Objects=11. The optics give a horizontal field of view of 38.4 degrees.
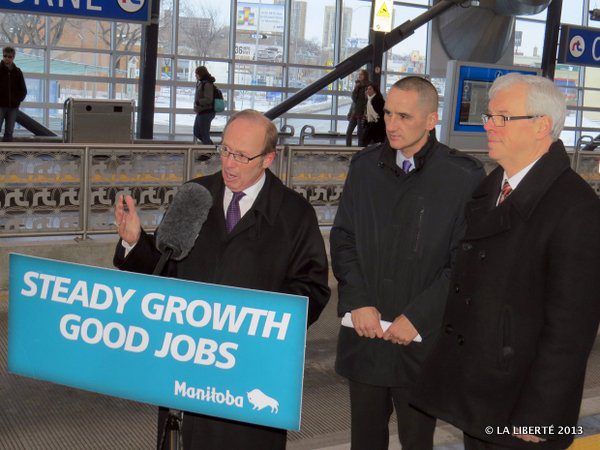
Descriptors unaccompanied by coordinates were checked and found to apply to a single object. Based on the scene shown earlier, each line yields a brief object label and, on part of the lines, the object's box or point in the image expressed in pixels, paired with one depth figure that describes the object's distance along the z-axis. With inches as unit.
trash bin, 462.9
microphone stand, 112.6
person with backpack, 703.1
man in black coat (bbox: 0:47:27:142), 615.5
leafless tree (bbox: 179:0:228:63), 871.1
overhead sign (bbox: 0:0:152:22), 420.2
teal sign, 101.3
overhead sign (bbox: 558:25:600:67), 735.7
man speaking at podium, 124.3
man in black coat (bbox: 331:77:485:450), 139.3
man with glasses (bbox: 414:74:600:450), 102.3
